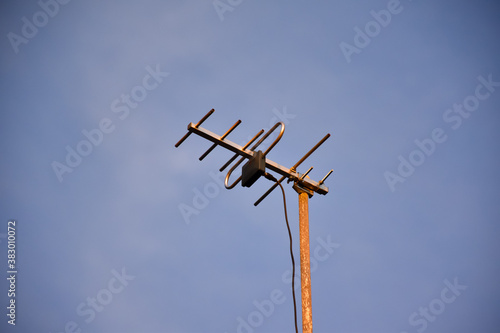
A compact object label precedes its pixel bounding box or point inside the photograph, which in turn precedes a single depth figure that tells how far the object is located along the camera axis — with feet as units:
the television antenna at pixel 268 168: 36.52
